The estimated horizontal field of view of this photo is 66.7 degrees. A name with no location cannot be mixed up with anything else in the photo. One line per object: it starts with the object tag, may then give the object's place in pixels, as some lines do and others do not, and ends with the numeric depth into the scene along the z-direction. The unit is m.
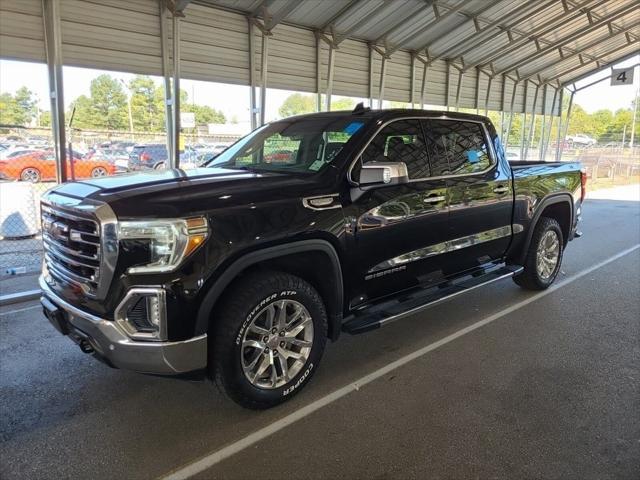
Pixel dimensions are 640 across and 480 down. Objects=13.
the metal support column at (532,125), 24.62
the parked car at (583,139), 44.06
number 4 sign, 23.38
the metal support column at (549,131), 26.25
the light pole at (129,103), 10.25
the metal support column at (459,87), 18.82
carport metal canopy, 9.00
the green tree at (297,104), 13.39
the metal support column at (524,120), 23.83
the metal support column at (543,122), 25.27
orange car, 9.80
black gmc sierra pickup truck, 2.79
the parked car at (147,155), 11.02
